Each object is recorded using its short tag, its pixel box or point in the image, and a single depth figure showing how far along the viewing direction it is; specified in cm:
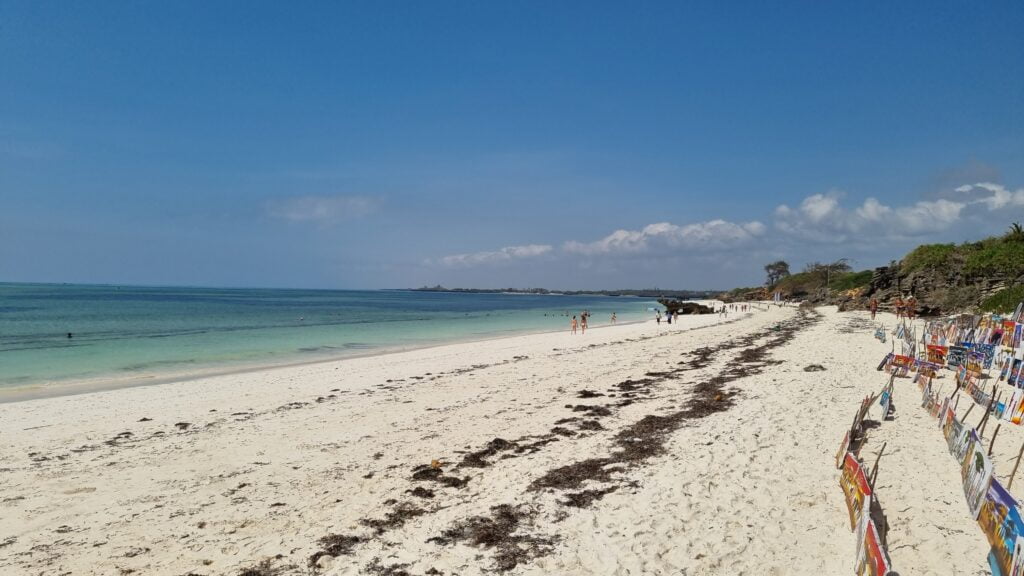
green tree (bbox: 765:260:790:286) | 12379
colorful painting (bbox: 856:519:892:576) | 368
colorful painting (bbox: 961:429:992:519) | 482
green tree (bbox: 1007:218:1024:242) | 3247
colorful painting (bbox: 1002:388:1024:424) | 774
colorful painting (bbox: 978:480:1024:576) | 388
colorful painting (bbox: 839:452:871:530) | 478
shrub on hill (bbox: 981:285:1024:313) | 2202
